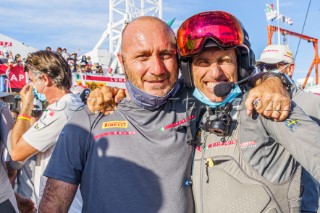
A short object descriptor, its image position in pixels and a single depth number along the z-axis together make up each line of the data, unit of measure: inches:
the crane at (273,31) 972.8
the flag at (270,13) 971.9
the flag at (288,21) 1066.3
